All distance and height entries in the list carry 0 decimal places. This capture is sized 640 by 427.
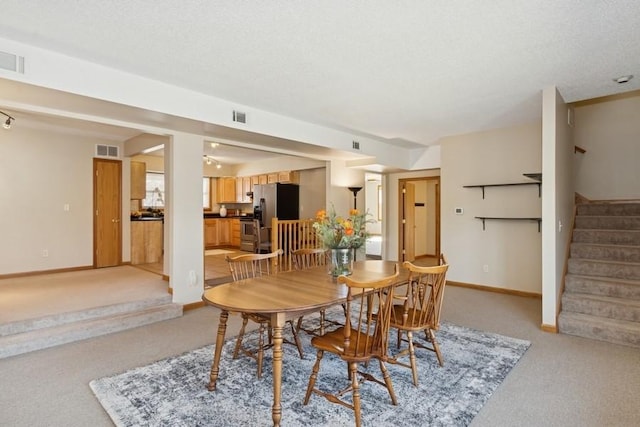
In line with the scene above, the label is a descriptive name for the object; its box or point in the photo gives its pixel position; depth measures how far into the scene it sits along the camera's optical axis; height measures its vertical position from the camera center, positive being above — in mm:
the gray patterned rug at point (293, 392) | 2123 -1305
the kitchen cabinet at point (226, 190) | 9906 +671
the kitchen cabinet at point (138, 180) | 7117 +703
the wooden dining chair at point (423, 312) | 2553 -807
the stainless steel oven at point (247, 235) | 8422 -572
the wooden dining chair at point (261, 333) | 2692 -1076
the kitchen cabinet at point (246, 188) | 9414 +699
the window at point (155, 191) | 8516 +558
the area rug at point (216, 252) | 8656 -1044
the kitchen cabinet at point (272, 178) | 8516 +904
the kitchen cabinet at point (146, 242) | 6656 -592
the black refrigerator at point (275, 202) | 7785 +253
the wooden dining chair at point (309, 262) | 3540 -555
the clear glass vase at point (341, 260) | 2859 -417
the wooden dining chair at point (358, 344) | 2037 -868
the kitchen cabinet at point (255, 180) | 9074 +898
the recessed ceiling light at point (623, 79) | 3345 +1359
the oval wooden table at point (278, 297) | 2049 -580
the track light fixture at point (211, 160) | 8164 +1380
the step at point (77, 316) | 3332 -1136
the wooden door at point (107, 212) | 6160 +4
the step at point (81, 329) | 3166 -1233
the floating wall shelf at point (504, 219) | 5008 -102
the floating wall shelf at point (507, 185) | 5000 +438
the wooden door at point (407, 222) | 7457 -221
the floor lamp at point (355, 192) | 7039 +438
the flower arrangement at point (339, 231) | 2768 -155
